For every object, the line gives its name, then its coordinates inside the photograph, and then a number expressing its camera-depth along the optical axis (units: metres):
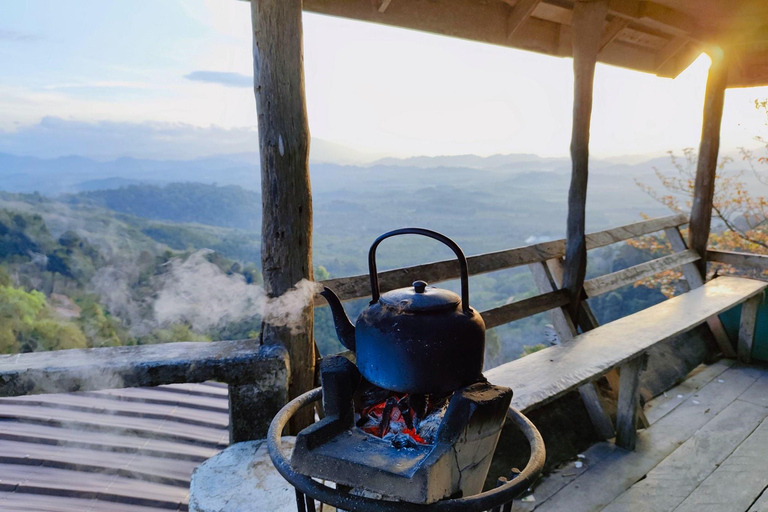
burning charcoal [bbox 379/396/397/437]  1.48
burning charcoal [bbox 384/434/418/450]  1.38
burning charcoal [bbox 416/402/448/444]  1.42
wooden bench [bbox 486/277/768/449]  2.79
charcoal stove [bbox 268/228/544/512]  1.22
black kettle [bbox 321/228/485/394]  1.34
